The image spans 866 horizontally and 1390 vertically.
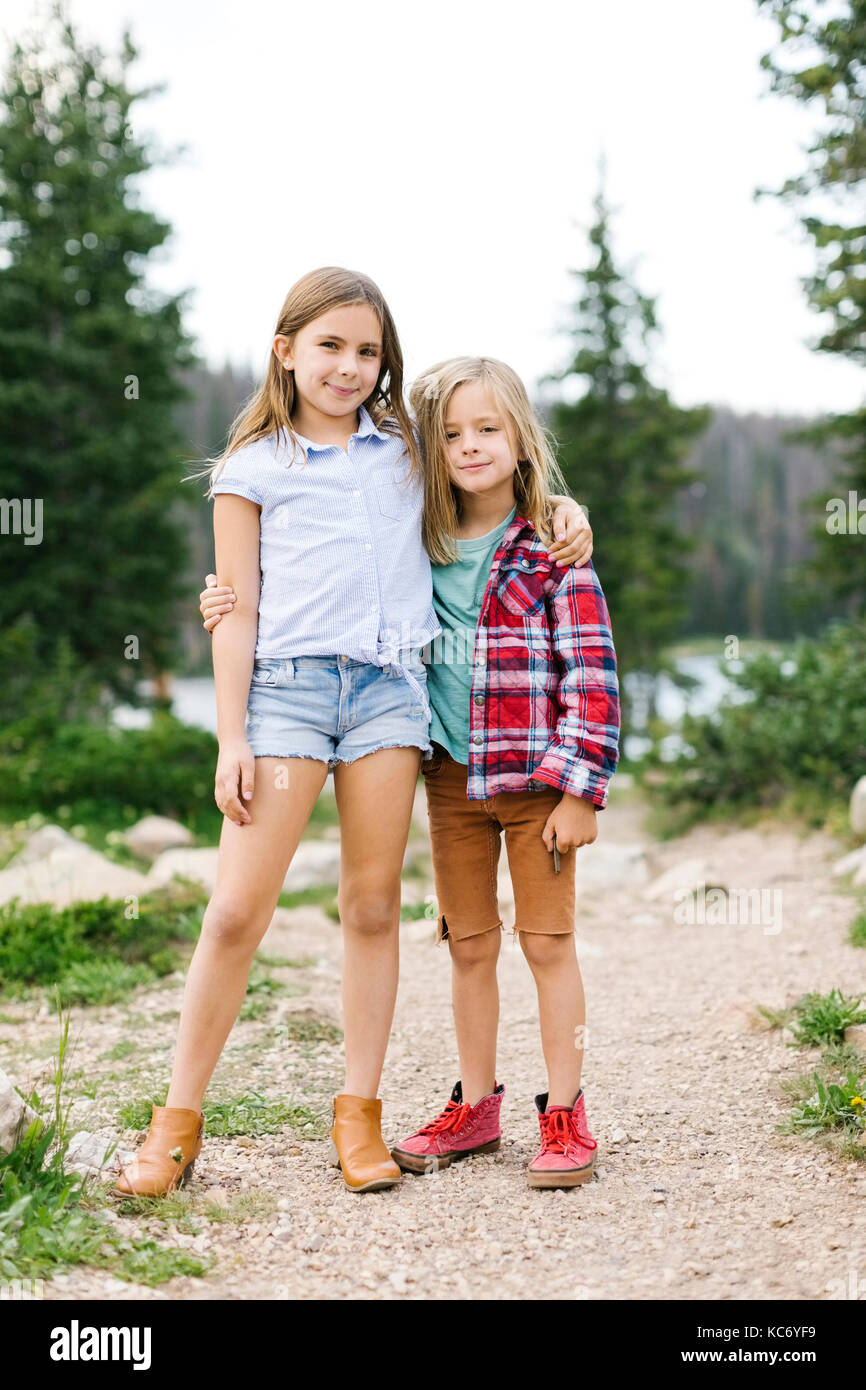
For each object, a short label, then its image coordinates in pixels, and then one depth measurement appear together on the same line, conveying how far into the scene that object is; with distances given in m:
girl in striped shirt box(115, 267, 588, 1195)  2.67
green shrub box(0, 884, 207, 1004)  4.58
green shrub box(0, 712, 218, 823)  8.27
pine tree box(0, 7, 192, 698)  13.45
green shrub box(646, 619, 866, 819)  7.67
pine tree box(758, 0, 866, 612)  7.86
